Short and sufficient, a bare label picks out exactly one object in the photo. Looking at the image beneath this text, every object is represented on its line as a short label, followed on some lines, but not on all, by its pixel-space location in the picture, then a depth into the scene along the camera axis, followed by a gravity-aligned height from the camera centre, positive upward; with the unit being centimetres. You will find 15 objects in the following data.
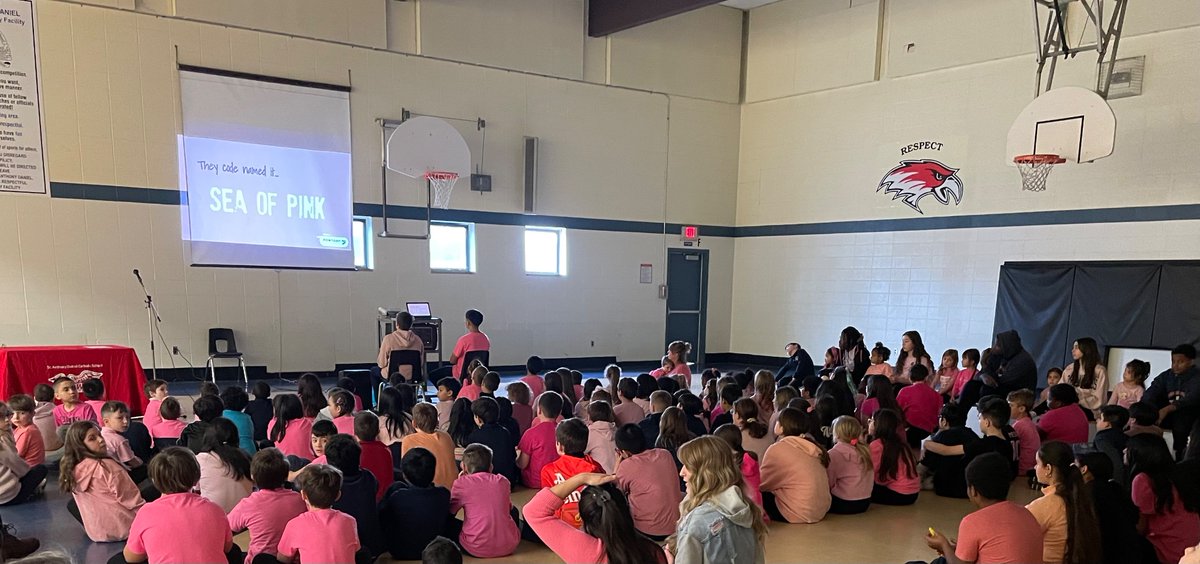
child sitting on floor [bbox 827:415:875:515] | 409 -139
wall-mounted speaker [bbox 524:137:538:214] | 1012 +106
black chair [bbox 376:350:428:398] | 655 -134
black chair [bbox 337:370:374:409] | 654 -152
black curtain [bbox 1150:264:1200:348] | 736 -62
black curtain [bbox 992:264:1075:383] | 827 -74
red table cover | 591 -133
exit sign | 1155 +12
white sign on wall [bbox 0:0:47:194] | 722 +138
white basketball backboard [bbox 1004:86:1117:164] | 685 +135
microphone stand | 793 -113
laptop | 838 -96
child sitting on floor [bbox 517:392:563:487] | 439 -139
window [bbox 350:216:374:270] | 916 -15
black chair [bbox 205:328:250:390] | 824 -145
